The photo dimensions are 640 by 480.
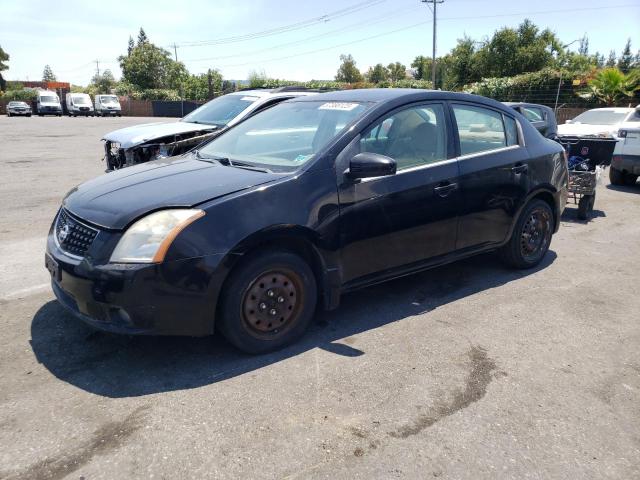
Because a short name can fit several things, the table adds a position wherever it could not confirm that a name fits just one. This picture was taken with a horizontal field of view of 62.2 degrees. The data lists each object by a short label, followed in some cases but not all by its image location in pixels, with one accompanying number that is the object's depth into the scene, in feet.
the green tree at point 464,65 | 156.66
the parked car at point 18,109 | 143.64
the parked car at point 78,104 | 152.66
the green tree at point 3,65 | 262.32
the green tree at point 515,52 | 153.79
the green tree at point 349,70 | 322.77
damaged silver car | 24.29
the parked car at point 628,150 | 32.58
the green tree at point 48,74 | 524.93
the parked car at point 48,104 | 151.84
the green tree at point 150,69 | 214.48
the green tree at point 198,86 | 198.65
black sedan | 10.08
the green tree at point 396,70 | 374.26
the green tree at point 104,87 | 239.58
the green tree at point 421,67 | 318.41
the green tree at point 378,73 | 345.31
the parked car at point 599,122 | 38.23
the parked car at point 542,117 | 34.84
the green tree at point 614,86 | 72.79
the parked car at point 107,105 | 150.92
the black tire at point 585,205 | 24.72
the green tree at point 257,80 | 194.34
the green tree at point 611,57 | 278.46
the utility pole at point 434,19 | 152.85
